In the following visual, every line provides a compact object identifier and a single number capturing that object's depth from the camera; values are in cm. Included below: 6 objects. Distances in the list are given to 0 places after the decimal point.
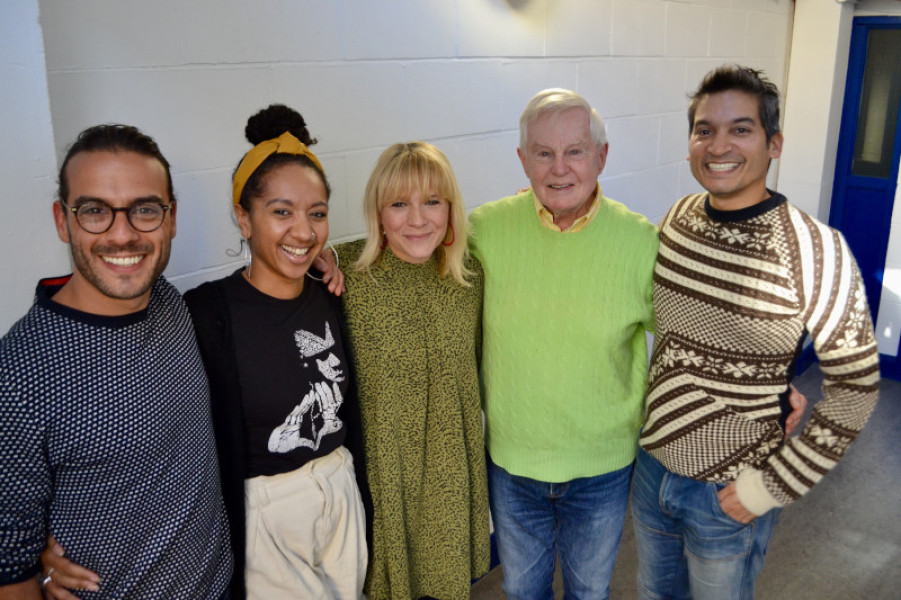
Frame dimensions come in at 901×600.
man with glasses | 117
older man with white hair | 183
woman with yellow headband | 153
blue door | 439
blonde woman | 172
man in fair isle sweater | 168
